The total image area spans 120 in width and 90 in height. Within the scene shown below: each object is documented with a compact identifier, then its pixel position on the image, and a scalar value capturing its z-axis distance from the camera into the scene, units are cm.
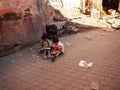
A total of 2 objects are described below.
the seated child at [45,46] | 301
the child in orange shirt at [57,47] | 302
